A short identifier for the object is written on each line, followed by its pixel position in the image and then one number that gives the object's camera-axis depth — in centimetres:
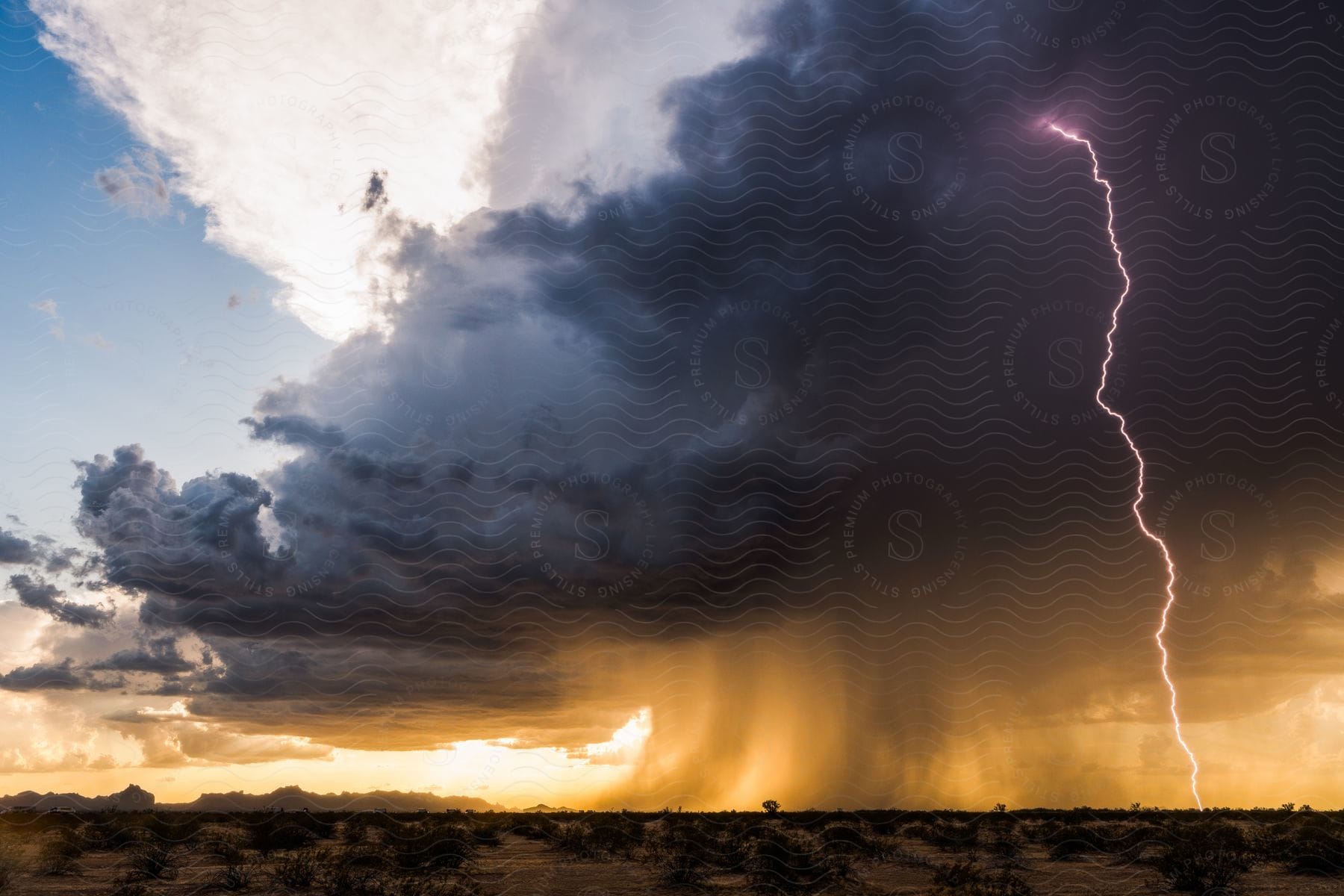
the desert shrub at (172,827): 2699
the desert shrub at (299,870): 2081
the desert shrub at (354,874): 2008
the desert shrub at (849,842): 2712
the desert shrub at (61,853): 2223
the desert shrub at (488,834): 2875
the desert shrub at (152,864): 2208
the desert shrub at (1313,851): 2589
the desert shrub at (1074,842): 2894
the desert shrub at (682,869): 2235
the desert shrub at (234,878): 2058
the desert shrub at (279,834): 2627
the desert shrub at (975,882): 2025
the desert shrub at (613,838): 2641
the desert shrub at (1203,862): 2283
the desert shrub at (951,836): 2978
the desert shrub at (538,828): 3003
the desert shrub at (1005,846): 2780
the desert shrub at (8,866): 2050
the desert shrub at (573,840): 2648
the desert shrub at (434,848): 2420
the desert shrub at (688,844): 2440
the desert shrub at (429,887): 1955
